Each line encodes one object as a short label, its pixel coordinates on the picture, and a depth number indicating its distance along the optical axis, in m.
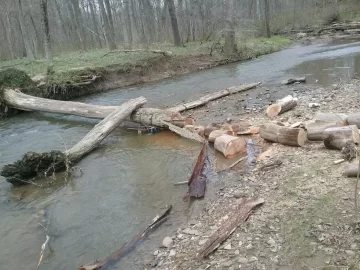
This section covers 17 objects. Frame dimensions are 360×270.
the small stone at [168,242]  3.78
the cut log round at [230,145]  5.94
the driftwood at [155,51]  16.36
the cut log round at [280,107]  7.64
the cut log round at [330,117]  5.83
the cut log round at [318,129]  5.51
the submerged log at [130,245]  3.61
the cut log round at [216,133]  6.54
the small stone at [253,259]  3.20
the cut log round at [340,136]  4.98
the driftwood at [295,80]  11.08
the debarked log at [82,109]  7.93
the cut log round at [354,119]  5.58
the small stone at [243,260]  3.20
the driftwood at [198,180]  4.81
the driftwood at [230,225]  3.48
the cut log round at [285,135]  5.56
